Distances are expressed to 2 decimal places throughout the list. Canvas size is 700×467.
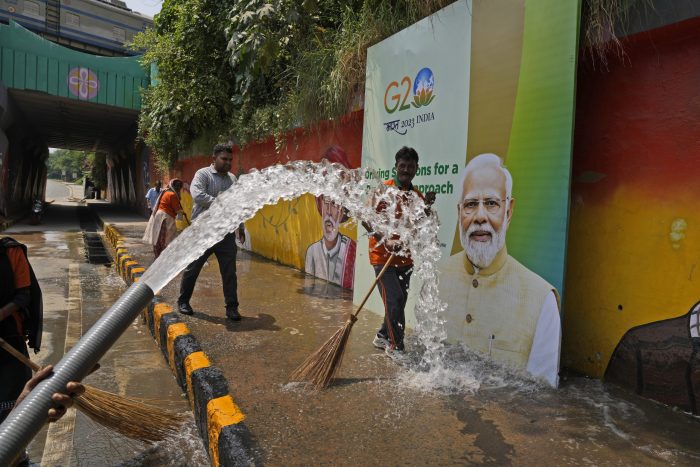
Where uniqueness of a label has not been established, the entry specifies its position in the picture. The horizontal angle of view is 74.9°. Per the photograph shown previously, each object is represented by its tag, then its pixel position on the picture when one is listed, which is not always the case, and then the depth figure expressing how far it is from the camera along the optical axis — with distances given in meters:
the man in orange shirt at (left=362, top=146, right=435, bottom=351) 3.40
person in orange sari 6.97
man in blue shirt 4.46
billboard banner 2.96
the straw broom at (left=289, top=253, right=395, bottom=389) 3.05
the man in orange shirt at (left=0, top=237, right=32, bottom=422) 2.29
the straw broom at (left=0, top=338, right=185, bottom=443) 2.44
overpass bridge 13.95
